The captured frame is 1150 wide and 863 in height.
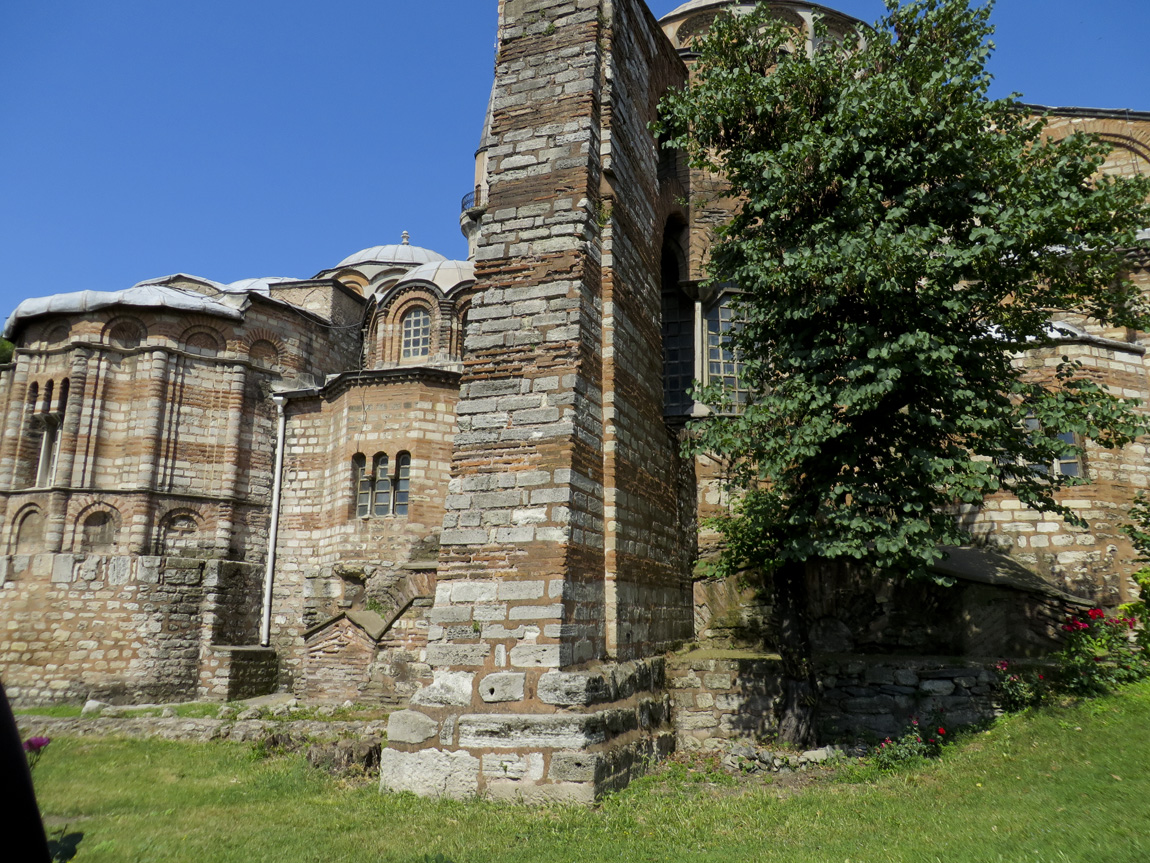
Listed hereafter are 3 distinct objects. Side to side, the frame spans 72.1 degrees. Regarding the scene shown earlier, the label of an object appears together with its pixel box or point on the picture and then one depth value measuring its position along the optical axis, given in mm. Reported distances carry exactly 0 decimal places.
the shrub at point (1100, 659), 8523
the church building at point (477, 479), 7094
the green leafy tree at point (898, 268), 7305
